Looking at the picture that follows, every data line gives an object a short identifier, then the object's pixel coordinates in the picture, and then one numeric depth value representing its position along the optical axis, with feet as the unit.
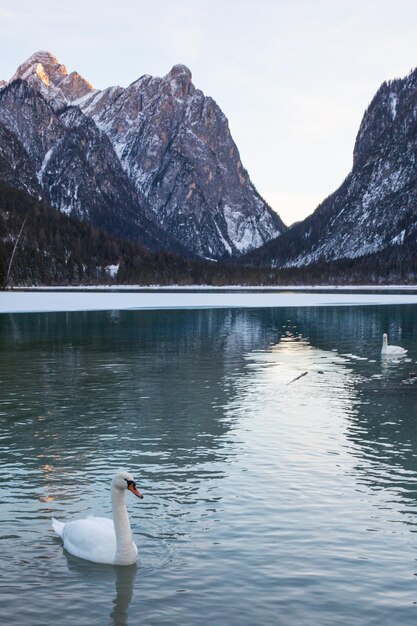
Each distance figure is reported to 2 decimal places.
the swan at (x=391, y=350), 147.02
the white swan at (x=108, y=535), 44.13
